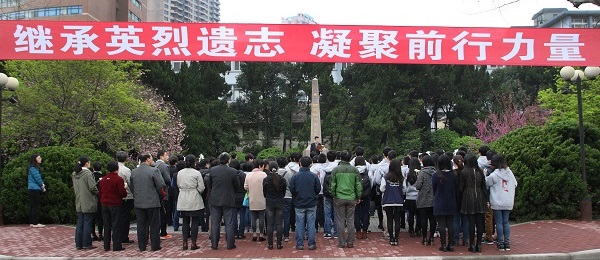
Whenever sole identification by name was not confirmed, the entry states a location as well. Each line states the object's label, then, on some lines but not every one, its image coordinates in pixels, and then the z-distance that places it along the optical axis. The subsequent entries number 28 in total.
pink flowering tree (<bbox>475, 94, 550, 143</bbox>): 31.91
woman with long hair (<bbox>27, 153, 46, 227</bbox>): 10.63
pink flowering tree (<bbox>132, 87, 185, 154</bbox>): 22.83
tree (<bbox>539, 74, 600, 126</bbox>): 21.20
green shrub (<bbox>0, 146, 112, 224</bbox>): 11.20
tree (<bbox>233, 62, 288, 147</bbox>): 41.59
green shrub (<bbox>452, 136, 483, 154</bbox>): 26.31
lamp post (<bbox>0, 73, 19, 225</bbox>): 11.85
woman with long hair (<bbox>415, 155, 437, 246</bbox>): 8.38
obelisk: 26.41
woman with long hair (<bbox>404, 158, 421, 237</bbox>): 8.91
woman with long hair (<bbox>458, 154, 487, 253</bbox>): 7.91
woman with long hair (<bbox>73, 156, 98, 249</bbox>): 8.67
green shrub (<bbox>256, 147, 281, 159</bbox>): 34.81
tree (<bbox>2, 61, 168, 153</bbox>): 17.00
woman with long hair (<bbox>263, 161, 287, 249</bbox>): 8.52
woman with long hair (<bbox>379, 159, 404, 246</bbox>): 8.62
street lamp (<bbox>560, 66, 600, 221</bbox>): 10.80
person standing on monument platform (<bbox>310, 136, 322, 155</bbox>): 15.74
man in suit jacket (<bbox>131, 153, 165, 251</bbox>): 8.27
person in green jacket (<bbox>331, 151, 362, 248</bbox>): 8.31
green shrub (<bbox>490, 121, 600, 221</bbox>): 10.79
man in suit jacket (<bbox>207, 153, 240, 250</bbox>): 8.48
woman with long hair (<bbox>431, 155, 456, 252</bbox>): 7.97
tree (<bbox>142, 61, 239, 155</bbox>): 31.84
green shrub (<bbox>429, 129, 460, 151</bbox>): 34.75
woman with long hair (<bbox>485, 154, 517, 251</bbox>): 8.01
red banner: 9.98
